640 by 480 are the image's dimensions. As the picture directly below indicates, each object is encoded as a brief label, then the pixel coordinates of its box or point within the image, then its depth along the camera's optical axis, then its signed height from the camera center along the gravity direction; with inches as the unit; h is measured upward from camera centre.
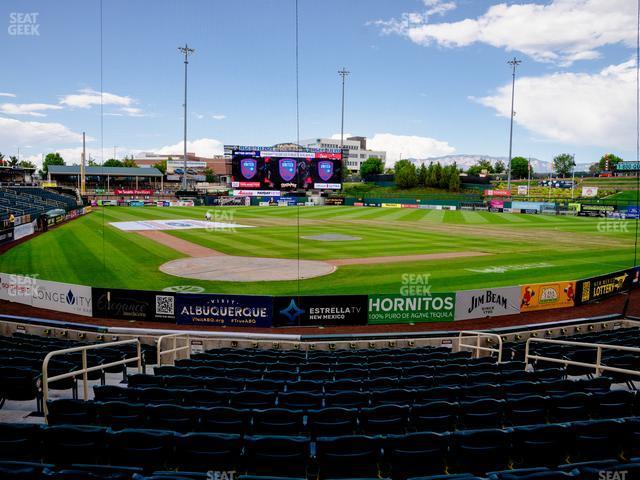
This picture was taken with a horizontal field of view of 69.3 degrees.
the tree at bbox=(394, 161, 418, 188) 4576.8 +205.9
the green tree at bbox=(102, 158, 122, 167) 6156.5 +404.1
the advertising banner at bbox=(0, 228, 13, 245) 1370.6 -133.7
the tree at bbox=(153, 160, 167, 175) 6062.0 +377.7
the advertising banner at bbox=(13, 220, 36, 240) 1483.8 -130.2
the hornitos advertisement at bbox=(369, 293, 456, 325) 755.4 -179.9
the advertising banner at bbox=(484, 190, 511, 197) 3900.1 +64.3
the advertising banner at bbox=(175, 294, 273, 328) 716.0 -179.0
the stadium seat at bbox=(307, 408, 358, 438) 242.2 -118.4
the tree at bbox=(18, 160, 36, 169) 5285.4 +324.9
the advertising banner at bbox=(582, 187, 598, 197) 3366.1 +77.3
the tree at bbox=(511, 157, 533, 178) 7258.4 +545.5
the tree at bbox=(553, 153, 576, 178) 6678.2 +572.0
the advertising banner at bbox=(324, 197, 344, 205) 3774.6 -28.9
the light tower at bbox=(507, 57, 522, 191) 2612.7 +756.9
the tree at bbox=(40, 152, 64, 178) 6038.4 +428.9
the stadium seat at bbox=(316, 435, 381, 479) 206.1 -114.8
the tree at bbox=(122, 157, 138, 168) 6189.5 +407.5
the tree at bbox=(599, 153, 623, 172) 5540.4 +536.3
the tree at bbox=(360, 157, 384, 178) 6422.2 +432.1
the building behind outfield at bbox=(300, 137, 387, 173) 7342.5 +720.0
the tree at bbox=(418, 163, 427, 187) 4589.1 +221.0
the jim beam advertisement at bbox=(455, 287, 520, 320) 776.9 -174.7
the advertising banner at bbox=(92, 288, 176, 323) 735.1 -178.3
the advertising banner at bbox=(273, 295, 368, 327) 716.7 -178.2
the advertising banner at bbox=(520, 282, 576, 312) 834.2 -173.9
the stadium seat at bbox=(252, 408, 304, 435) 238.1 -117.2
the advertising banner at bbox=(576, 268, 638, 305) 899.4 -168.8
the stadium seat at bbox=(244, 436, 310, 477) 205.8 -114.9
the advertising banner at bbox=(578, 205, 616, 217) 2763.8 -46.1
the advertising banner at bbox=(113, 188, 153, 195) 4195.4 +14.2
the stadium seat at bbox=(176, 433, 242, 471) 205.2 -113.7
